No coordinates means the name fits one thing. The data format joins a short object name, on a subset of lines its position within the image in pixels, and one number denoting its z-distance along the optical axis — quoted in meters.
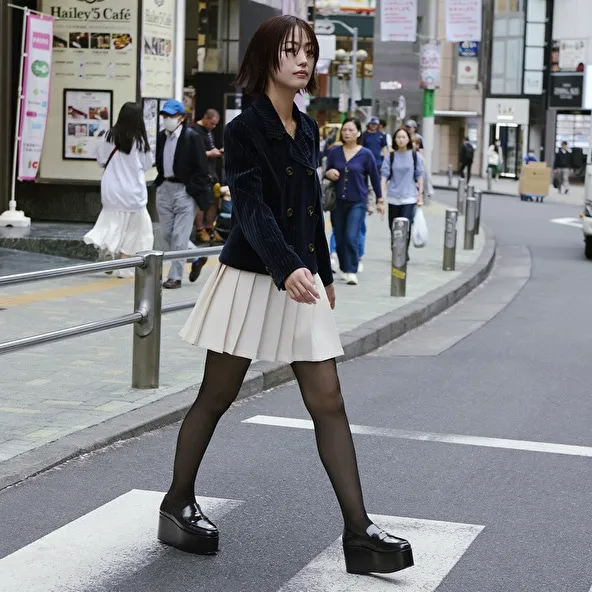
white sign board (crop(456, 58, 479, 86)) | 66.12
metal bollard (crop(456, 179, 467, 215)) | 26.02
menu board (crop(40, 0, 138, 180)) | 15.37
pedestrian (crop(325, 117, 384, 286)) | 13.77
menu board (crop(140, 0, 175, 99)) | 15.70
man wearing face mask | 13.04
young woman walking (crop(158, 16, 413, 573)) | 4.36
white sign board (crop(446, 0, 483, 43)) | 31.08
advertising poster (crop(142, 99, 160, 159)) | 15.82
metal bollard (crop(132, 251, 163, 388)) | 7.30
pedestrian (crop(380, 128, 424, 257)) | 15.99
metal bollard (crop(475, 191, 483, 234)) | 21.73
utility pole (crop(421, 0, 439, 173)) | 30.97
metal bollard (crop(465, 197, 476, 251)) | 19.28
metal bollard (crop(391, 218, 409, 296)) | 12.54
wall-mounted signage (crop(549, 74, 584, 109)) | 62.19
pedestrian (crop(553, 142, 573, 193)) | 44.33
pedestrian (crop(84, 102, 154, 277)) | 12.80
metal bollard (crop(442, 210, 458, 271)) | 15.61
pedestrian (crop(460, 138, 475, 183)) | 49.53
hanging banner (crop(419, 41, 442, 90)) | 31.45
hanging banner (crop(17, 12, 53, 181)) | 14.32
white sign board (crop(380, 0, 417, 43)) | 30.88
